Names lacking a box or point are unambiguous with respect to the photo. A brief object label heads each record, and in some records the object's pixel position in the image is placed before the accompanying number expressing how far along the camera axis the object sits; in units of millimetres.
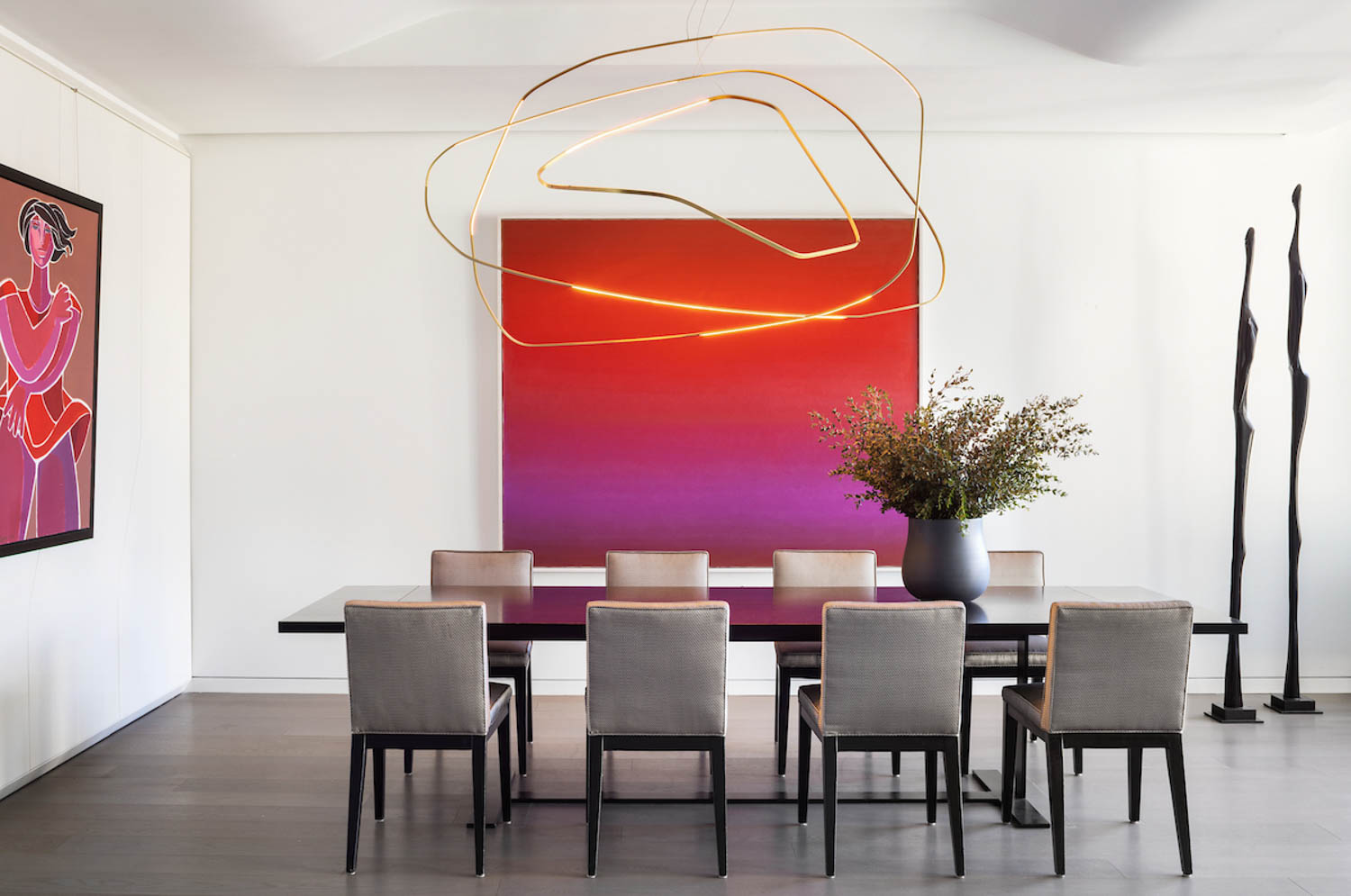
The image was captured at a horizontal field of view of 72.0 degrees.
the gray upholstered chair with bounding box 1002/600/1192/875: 2836
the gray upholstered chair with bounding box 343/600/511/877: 2854
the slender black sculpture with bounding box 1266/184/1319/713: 4578
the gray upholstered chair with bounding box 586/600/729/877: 2846
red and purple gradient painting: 4984
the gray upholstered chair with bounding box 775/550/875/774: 4020
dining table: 3070
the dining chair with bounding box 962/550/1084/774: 3701
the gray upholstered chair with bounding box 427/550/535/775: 4039
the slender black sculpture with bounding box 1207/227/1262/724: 4551
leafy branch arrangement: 3211
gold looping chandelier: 4892
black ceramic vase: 3326
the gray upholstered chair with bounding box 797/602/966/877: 2852
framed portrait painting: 3492
